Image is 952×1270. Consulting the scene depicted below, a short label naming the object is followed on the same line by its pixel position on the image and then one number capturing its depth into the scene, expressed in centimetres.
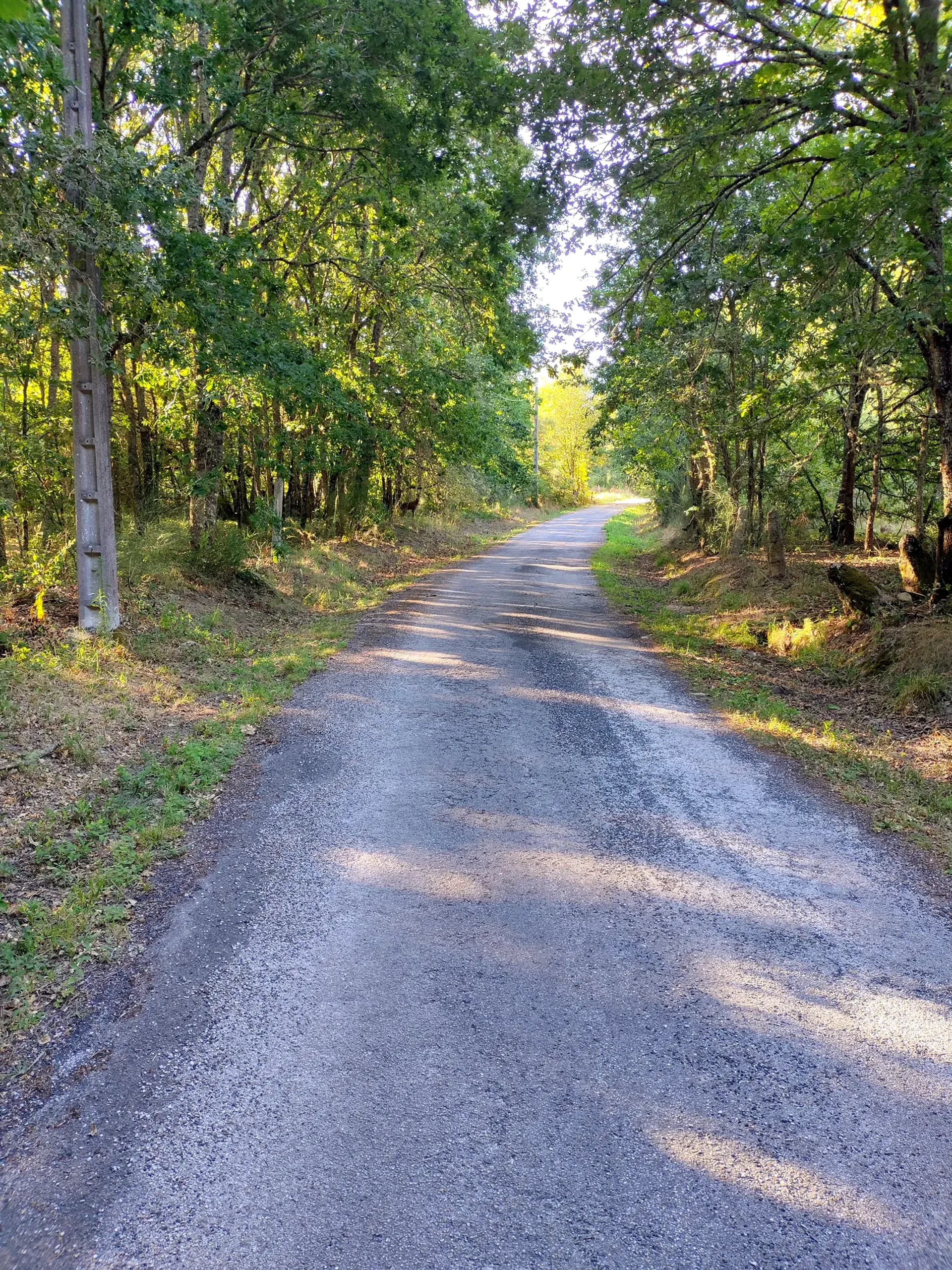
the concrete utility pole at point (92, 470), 720
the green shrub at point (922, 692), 711
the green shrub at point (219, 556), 1140
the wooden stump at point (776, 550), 1297
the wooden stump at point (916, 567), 946
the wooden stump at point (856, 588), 937
